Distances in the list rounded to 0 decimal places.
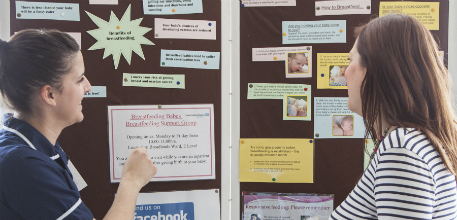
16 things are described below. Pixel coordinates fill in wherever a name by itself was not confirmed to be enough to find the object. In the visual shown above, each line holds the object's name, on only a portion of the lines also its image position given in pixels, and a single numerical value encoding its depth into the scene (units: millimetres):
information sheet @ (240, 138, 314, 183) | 1271
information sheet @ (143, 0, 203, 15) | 1240
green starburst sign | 1230
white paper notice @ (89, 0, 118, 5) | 1229
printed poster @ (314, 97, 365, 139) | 1269
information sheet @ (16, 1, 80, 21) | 1211
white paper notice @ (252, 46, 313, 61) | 1266
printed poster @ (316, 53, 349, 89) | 1262
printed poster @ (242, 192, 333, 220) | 1273
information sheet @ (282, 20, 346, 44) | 1259
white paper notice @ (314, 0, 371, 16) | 1253
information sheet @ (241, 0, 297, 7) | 1260
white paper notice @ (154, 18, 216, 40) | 1248
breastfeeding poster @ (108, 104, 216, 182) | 1239
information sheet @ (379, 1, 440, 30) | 1245
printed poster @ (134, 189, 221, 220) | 1262
